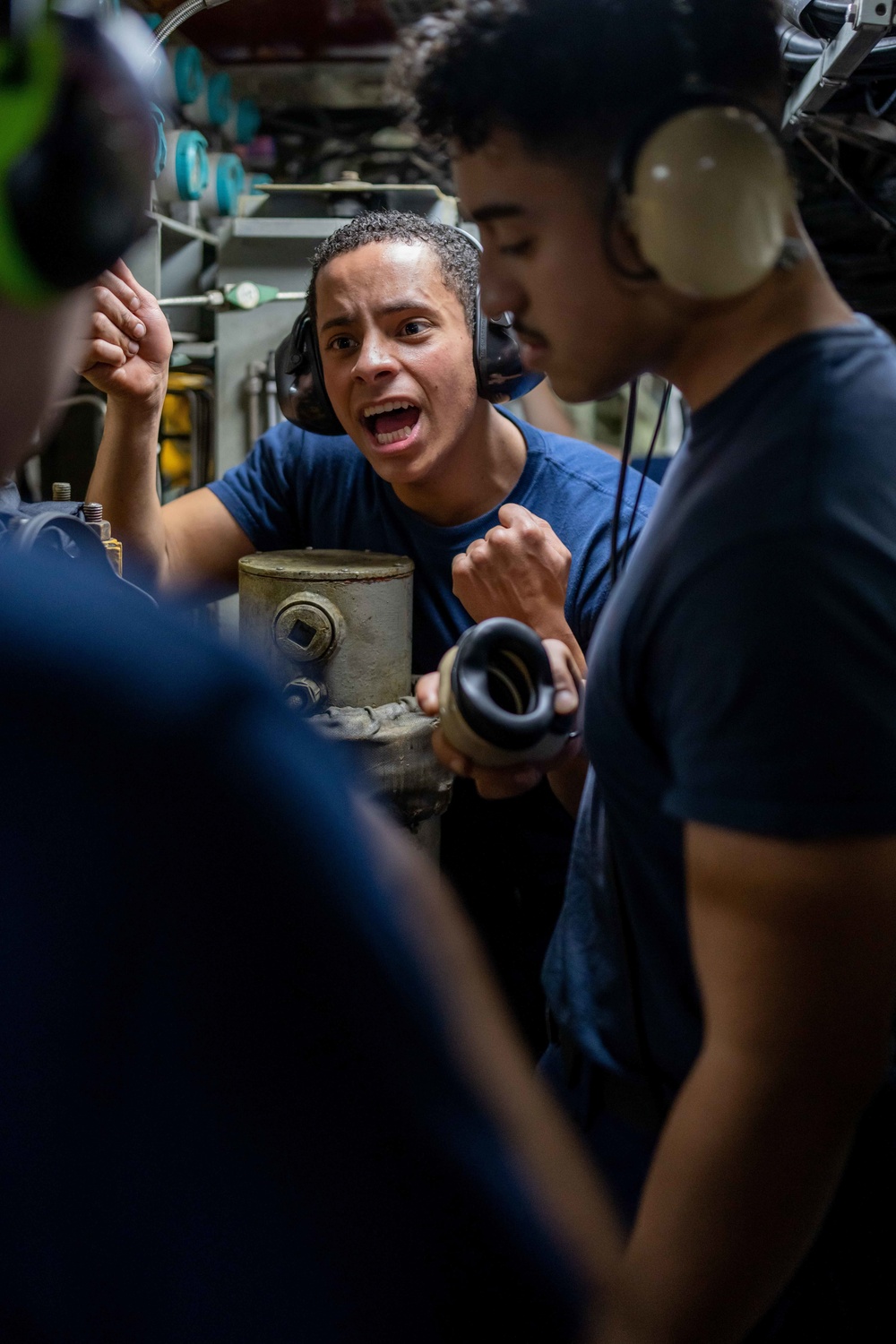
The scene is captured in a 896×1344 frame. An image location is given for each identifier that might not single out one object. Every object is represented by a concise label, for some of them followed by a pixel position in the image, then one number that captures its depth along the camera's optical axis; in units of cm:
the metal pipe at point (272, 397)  240
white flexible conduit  150
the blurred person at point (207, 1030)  43
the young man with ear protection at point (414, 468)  171
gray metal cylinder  159
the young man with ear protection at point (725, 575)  63
